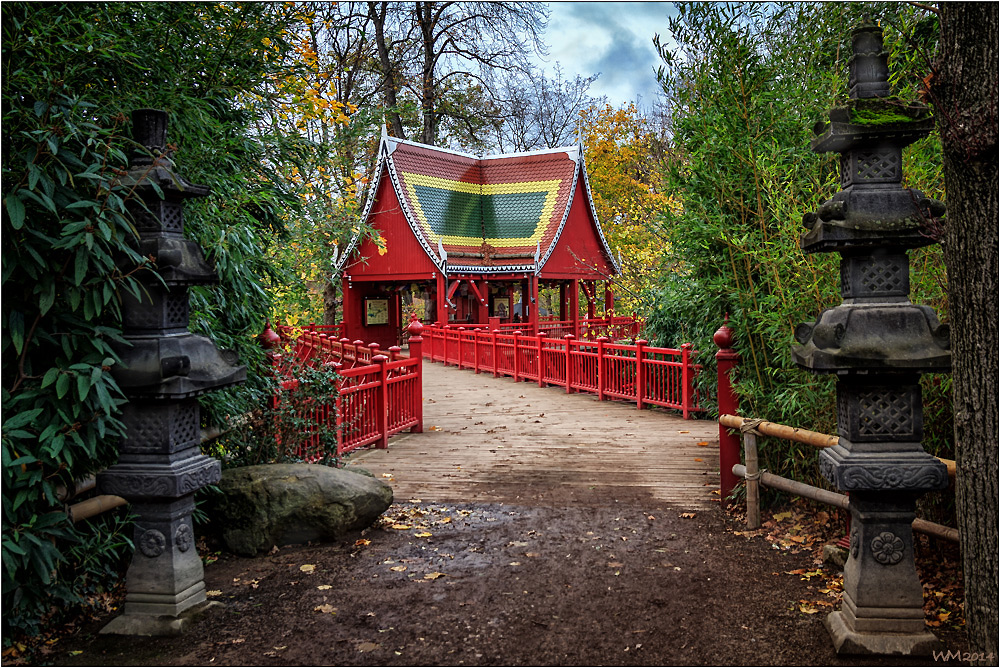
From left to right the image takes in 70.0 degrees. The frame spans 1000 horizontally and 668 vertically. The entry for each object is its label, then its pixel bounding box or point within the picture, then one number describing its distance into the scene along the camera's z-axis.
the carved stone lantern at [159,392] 3.90
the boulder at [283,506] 5.29
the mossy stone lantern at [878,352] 3.62
